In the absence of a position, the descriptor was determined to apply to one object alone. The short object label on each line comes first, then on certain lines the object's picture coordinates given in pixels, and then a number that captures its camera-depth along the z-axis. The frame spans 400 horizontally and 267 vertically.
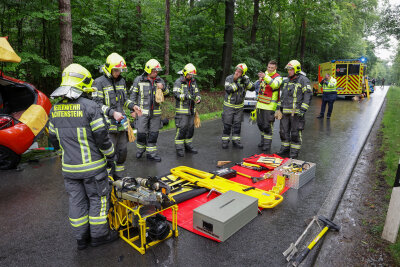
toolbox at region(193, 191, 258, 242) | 3.34
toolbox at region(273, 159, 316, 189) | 4.94
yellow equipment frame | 3.19
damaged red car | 5.41
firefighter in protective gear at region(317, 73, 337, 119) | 12.21
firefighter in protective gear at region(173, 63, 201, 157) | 6.66
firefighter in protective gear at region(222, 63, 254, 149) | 7.14
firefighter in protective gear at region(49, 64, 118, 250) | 2.98
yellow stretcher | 4.34
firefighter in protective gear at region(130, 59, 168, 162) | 6.23
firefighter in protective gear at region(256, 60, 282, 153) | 6.93
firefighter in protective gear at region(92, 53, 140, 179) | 4.68
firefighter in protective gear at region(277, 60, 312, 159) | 6.57
